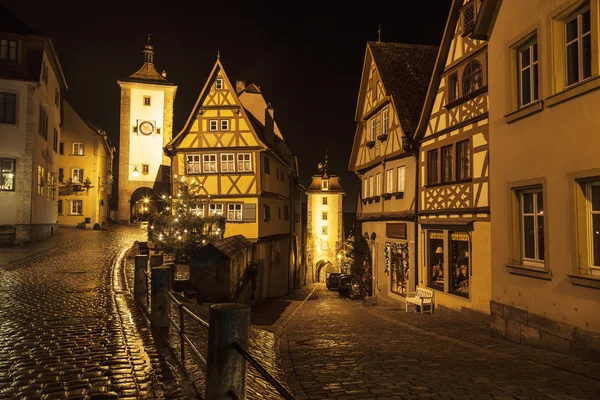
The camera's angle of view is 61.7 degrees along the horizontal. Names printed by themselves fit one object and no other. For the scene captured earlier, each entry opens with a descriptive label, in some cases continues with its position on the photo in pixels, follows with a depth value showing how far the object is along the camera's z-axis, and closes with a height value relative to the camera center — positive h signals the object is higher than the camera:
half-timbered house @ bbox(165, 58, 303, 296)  28.70 +3.78
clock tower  47.78 +8.25
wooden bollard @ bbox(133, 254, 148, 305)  12.00 -1.32
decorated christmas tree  22.33 -0.06
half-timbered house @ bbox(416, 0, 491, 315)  15.23 +1.78
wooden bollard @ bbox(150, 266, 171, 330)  9.16 -1.38
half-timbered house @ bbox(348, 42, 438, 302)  20.20 +3.16
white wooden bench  17.94 -2.62
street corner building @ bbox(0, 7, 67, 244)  26.42 +5.20
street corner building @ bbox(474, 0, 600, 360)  9.14 +1.13
